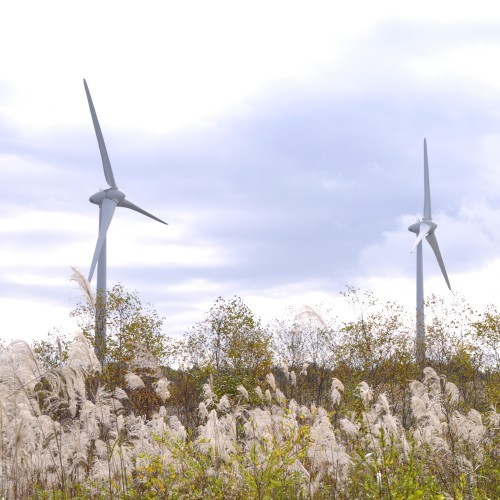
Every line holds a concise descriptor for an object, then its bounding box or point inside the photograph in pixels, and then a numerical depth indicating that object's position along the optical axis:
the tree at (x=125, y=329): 29.89
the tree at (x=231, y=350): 28.09
